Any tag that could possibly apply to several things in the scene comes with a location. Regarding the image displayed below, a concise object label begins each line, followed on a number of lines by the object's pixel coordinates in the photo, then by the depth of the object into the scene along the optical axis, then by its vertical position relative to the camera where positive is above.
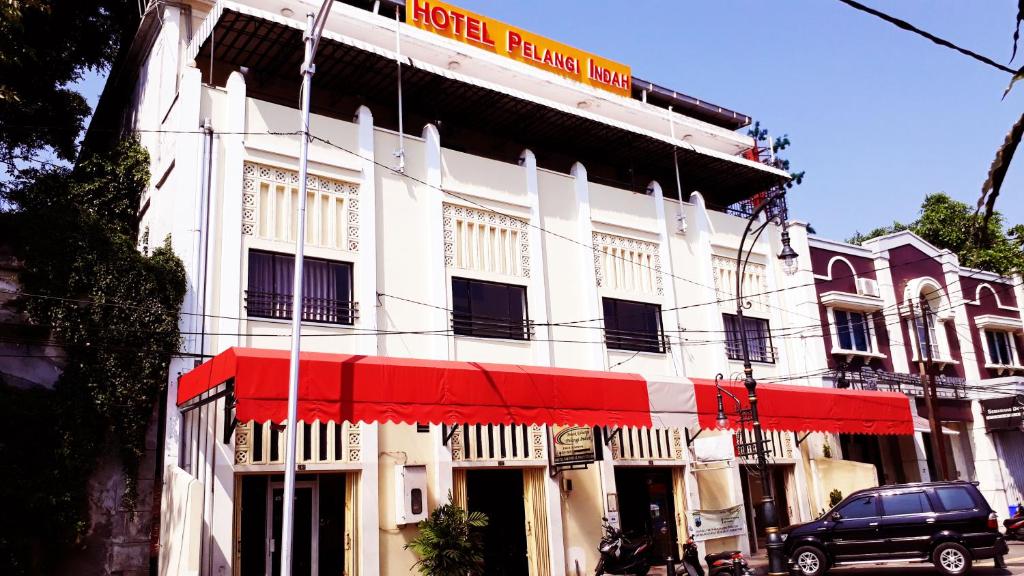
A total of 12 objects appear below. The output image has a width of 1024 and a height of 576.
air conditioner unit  28.48 +6.58
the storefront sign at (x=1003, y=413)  28.56 +2.05
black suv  16.02 -1.01
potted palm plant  15.87 -0.71
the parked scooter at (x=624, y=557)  15.96 -1.15
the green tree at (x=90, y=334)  14.19 +3.43
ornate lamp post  15.52 +0.52
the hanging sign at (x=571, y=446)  18.27 +1.18
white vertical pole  11.97 +2.51
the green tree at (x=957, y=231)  35.38 +11.71
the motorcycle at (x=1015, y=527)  21.91 -1.40
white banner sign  18.80 -0.75
